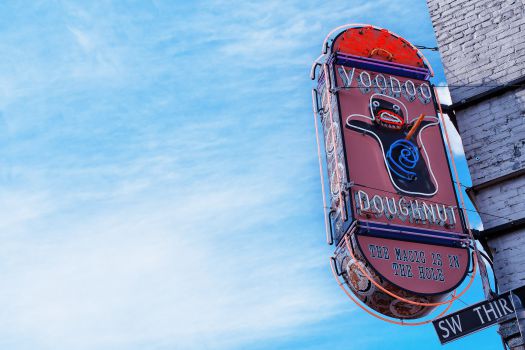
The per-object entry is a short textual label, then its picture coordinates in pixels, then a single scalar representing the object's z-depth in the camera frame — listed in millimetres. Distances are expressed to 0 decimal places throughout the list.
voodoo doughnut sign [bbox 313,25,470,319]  9359
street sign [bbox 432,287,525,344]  8898
